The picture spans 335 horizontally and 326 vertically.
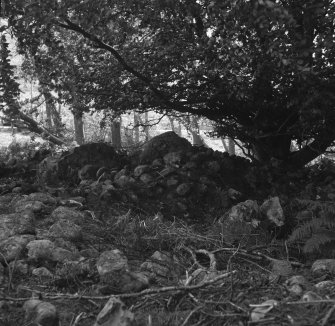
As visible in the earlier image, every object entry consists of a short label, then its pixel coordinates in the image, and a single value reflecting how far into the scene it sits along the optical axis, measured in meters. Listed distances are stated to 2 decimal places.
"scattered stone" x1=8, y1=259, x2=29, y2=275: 2.98
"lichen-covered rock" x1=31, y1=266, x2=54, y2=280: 2.93
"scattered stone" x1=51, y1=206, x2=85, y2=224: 4.18
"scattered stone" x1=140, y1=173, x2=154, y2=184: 6.02
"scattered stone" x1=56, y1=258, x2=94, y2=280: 2.83
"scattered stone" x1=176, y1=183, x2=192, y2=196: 5.80
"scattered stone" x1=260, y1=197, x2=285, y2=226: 4.48
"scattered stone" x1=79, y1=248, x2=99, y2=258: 3.36
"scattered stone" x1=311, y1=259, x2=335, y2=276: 3.01
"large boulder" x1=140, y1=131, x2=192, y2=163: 6.78
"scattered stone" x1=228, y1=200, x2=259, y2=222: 4.58
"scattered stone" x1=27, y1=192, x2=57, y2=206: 4.77
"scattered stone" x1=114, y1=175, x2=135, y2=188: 5.76
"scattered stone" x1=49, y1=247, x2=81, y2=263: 3.18
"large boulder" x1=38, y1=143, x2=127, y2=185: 6.32
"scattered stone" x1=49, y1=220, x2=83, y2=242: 3.62
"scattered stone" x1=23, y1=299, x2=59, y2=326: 2.18
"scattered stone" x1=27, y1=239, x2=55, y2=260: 3.17
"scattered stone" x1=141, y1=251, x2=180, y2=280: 2.94
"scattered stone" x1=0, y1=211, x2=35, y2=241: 3.53
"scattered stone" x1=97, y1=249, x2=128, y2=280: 2.61
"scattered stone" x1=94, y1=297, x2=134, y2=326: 1.94
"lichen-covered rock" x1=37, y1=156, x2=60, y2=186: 6.21
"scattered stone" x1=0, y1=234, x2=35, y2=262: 3.13
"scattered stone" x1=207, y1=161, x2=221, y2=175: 6.37
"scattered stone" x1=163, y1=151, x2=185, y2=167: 6.47
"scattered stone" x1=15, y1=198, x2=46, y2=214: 4.37
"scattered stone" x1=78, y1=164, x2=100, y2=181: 6.20
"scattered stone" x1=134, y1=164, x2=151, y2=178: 6.21
